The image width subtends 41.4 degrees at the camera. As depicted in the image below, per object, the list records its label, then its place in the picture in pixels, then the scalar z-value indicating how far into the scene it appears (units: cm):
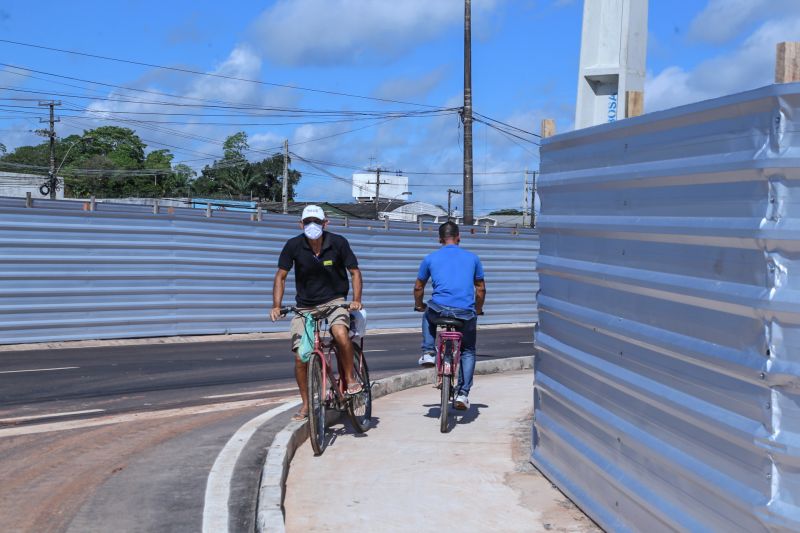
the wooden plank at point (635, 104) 623
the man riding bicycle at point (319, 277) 858
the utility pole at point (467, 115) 3284
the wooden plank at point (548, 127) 761
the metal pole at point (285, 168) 6925
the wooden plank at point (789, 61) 411
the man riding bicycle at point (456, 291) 945
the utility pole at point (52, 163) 7144
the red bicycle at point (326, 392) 820
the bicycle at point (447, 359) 913
